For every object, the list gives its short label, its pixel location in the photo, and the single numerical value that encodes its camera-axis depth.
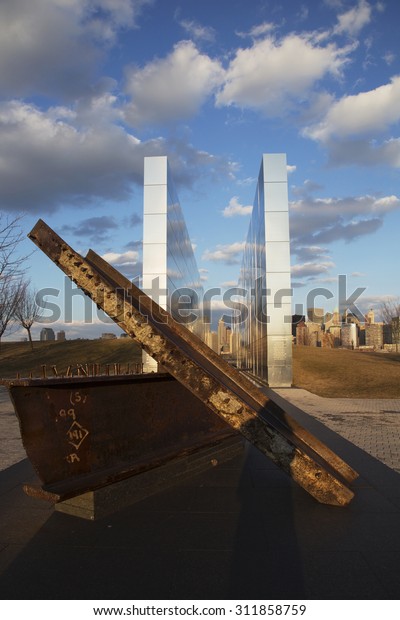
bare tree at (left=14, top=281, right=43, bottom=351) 46.69
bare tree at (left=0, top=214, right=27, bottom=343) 25.47
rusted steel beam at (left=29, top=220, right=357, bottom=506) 4.02
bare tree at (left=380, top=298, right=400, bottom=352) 51.29
